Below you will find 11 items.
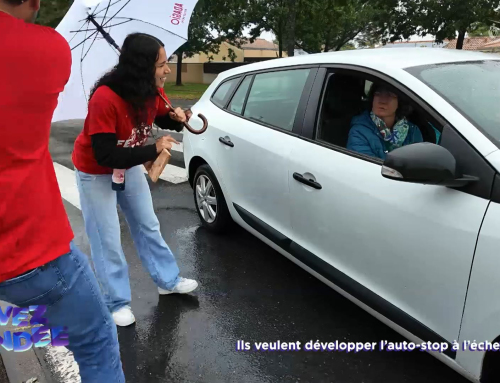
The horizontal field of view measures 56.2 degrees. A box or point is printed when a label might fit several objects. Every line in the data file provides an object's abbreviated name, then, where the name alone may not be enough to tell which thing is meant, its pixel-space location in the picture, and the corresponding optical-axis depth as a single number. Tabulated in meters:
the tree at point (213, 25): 27.66
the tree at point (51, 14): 21.09
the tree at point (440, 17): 24.97
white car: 1.95
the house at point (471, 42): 52.70
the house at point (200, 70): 38.57
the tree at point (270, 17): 25.77
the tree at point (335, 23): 26.41
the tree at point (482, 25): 27.28
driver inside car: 2.79
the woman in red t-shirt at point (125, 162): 2.53
